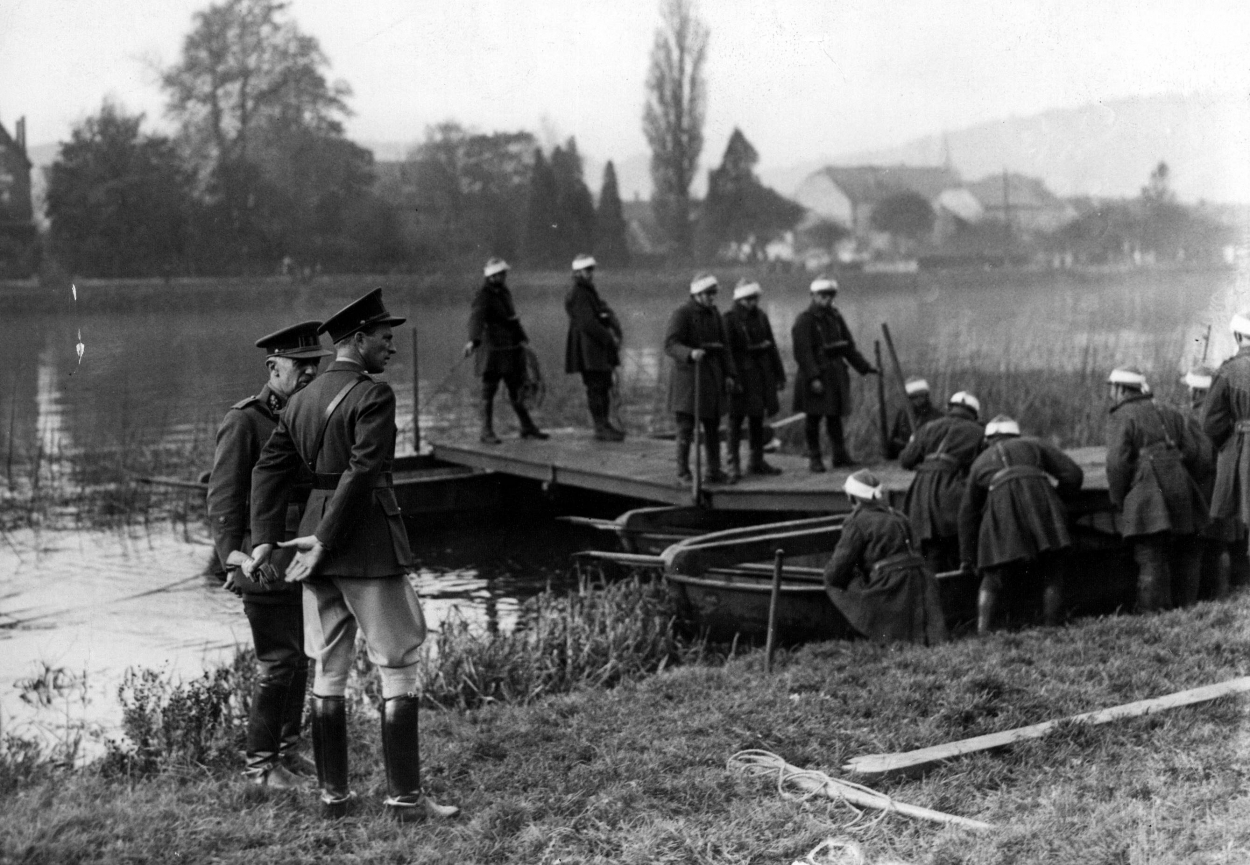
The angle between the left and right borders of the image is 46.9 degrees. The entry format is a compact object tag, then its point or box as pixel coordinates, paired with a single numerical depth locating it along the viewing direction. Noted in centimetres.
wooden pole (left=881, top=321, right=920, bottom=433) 1201
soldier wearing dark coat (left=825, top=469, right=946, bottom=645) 895
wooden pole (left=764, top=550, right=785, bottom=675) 832
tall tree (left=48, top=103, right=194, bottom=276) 1842
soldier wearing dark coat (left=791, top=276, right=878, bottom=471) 1302
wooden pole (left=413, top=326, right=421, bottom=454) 1677
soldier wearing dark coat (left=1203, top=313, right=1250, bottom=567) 921
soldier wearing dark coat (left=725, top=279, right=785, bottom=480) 1299
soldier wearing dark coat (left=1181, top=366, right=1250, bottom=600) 1014
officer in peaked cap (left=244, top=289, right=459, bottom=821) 528
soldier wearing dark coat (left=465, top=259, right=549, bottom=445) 1431
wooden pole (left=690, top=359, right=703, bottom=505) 1235
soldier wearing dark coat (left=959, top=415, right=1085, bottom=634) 976
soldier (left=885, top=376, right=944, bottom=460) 1239
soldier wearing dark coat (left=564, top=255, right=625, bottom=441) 1406
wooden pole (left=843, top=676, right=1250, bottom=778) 573
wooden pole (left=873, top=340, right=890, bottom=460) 1367
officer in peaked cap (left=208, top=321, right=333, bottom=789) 604
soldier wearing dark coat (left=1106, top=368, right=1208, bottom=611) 988
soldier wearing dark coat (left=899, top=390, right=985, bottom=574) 1039
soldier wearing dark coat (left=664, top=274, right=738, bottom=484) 1243
